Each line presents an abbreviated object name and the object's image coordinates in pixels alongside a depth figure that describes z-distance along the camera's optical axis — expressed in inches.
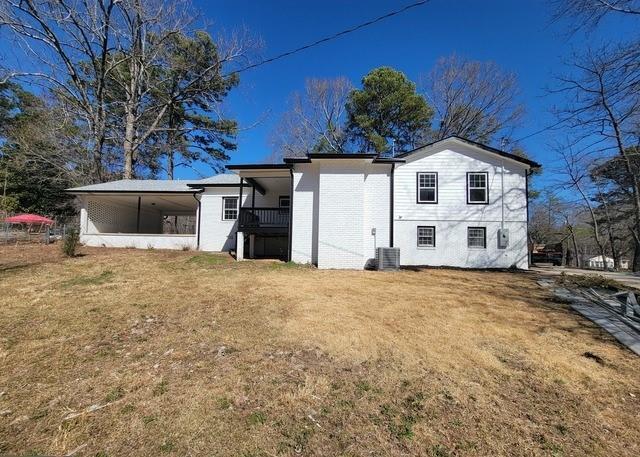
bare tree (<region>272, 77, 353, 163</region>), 999.6
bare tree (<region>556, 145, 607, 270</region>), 872.8
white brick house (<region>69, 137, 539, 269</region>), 494.3
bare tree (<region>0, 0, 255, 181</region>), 716.7
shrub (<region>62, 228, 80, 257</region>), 472.4
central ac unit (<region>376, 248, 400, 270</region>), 491.5
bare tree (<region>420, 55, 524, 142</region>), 927.0
